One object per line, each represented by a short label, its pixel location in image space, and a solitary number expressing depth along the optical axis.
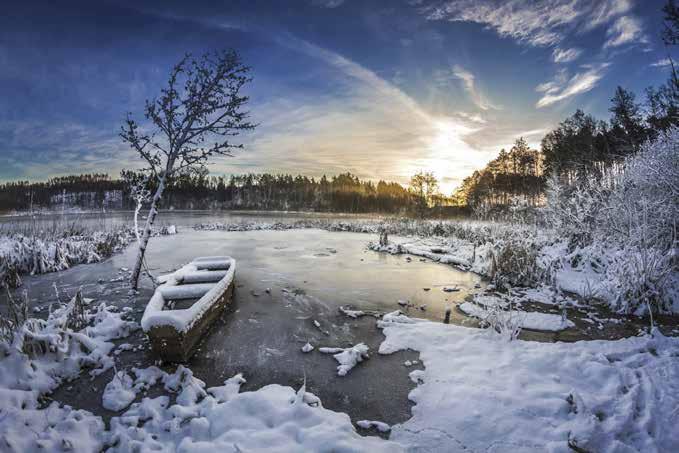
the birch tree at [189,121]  8.71
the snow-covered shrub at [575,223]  11.67
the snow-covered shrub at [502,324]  5.94
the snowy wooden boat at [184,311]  5.02
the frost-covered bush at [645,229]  7.34
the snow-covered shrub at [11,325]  4.54
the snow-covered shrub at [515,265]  10.61
